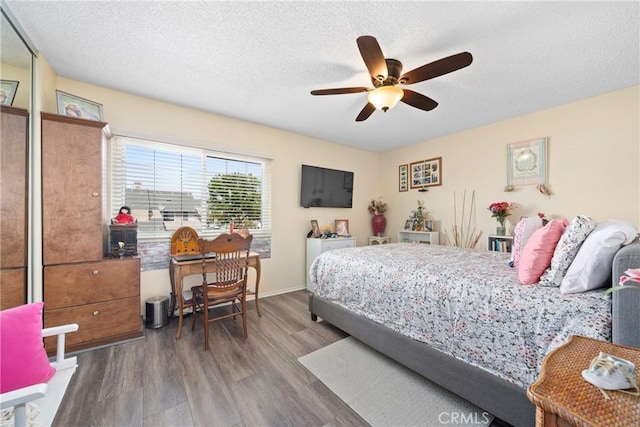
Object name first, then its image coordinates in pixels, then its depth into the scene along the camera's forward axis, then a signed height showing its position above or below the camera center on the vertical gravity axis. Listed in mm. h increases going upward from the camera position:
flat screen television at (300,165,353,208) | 4023 +475
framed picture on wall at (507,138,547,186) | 3029 +665
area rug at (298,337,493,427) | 1446 -1206
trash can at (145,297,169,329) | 2523 -1018
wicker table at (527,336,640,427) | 649 -533
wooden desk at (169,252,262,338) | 2357 -551
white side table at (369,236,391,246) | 4688 -498
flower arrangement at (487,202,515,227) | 3234 +49
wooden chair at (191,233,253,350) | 2229 -593
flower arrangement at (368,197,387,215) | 4902 +132
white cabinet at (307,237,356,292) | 3811 -487
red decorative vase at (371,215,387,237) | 4824 -189
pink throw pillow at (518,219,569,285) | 1442 -238
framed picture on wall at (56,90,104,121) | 2150 +1014
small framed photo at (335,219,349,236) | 4355 -221
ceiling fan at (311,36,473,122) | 1597 +1046
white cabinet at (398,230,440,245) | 4040 -395
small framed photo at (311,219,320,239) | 4043 -235
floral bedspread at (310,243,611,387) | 1171 -554
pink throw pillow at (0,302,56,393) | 975 -564
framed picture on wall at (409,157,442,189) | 4102 +727
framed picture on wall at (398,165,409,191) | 4598 +705
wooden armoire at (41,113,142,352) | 1990 -254
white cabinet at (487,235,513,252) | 3161 -389
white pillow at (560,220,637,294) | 1176 -224
